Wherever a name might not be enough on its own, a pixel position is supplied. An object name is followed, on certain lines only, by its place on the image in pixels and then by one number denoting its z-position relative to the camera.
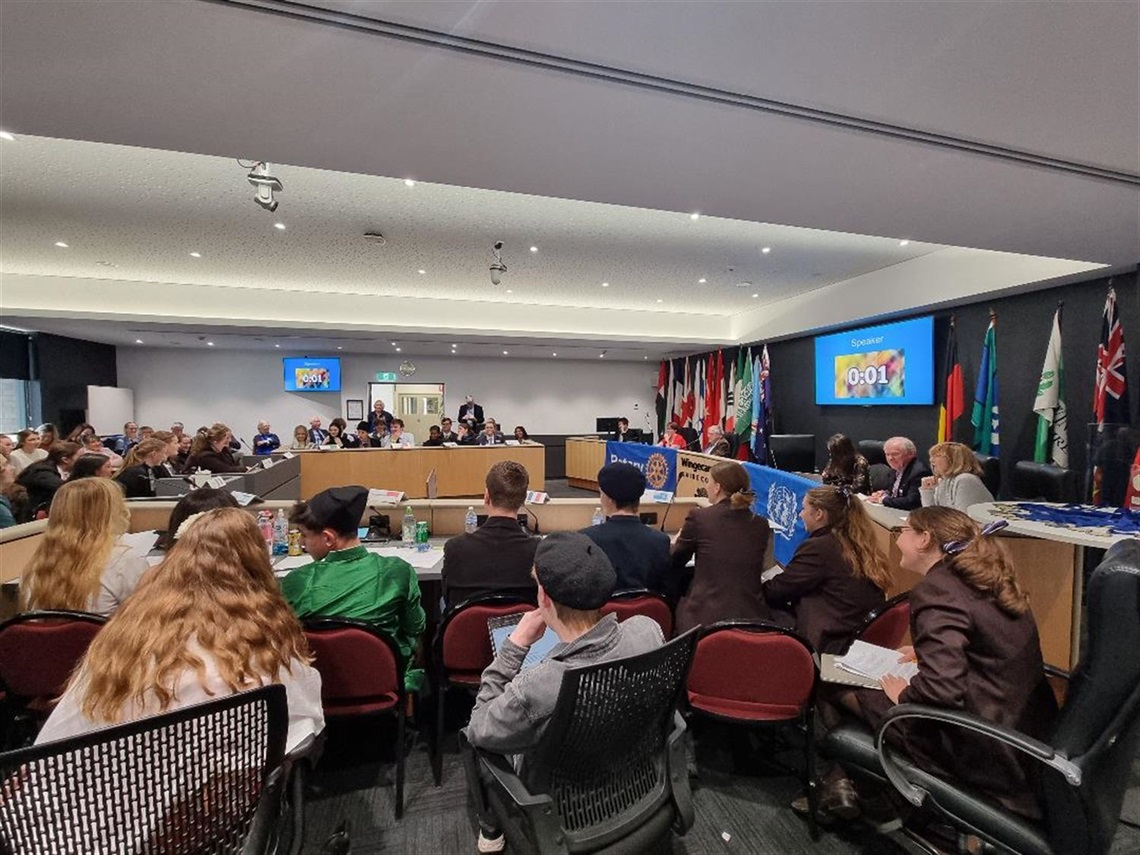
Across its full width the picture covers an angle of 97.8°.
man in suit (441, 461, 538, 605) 2.26
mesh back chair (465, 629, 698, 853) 1.17
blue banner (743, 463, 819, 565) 3.97
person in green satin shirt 1.91
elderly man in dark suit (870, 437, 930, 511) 4.52
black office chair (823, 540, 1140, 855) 1.18
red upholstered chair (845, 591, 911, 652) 2.08
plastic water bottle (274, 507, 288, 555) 3.09
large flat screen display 6.68
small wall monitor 11.28
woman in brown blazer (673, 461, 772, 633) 2.27
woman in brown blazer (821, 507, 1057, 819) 1.43
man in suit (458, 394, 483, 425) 11.38
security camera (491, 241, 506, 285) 6.23
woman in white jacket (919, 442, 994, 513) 3.70
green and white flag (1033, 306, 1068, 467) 5.02
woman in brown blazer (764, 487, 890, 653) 2.19
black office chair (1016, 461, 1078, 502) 3.73
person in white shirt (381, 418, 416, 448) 9.10
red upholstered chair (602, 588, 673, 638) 2.12
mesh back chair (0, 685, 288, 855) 0.86
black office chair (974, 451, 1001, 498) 4.86
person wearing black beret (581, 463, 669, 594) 2.40
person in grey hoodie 1.20
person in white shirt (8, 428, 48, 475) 5.23
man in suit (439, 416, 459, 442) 9.83
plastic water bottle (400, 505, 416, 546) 3.25
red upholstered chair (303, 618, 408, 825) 1.80
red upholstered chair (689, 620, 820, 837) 1.82
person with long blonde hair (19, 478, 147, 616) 1.97
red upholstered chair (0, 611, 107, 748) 1.77
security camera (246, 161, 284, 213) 3.73
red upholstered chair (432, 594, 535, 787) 2.02
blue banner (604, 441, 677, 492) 7.25
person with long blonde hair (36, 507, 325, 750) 1.10
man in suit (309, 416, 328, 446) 10.07
